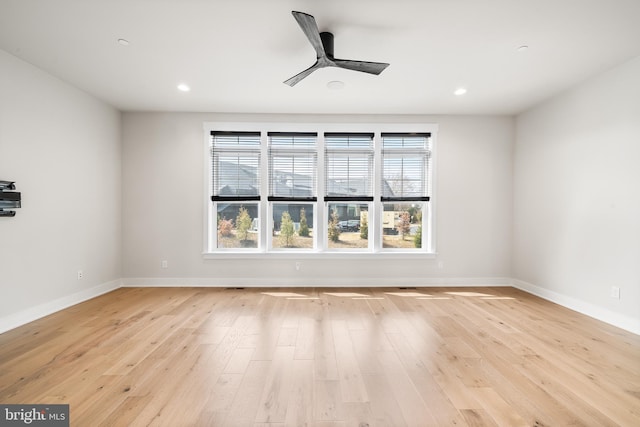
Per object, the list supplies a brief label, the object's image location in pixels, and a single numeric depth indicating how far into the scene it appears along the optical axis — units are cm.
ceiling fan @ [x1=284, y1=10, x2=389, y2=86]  227
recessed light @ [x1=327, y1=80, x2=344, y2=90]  357
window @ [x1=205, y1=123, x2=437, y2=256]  481
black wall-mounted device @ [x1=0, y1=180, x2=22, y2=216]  291
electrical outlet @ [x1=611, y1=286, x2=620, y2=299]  320
